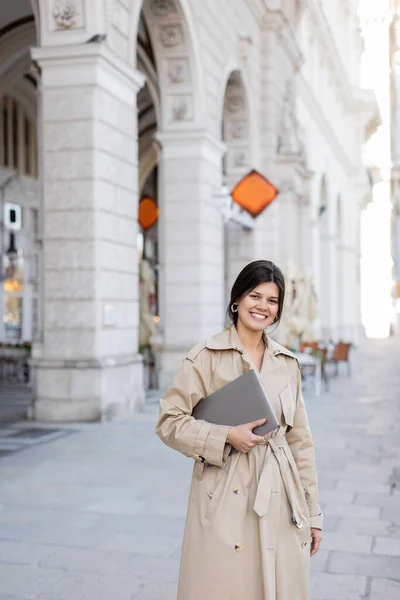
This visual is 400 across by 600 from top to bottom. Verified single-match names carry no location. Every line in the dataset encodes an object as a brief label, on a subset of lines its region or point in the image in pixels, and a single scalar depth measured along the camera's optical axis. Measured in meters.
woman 2.76
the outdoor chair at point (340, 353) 19.47
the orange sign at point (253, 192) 17.30
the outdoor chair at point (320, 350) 16.91
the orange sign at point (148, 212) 20.05
